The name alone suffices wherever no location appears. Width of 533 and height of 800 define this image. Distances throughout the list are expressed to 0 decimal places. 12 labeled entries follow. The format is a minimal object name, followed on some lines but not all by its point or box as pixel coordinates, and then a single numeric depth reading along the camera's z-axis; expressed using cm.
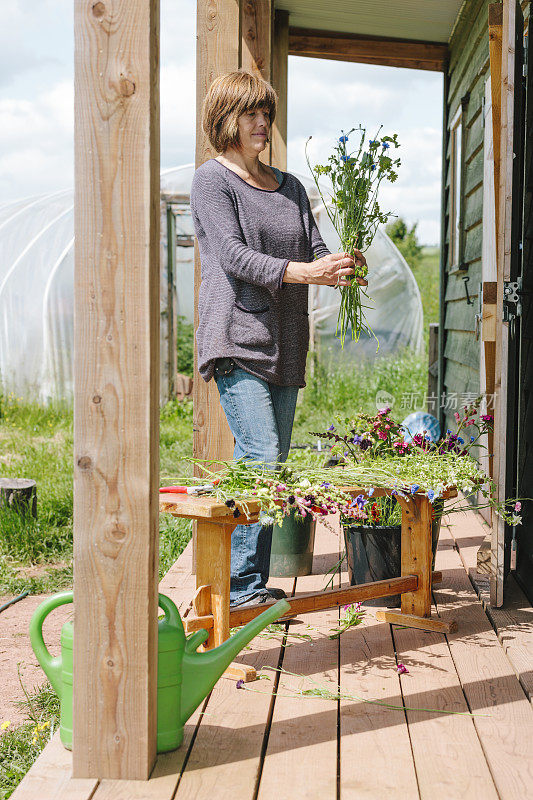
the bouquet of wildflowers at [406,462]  271
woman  250
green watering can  184
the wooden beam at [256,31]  373
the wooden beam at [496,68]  361
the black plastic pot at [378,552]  298
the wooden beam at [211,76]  325
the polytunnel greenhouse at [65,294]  932
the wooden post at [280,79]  466
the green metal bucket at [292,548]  327
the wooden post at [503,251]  287
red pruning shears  240
